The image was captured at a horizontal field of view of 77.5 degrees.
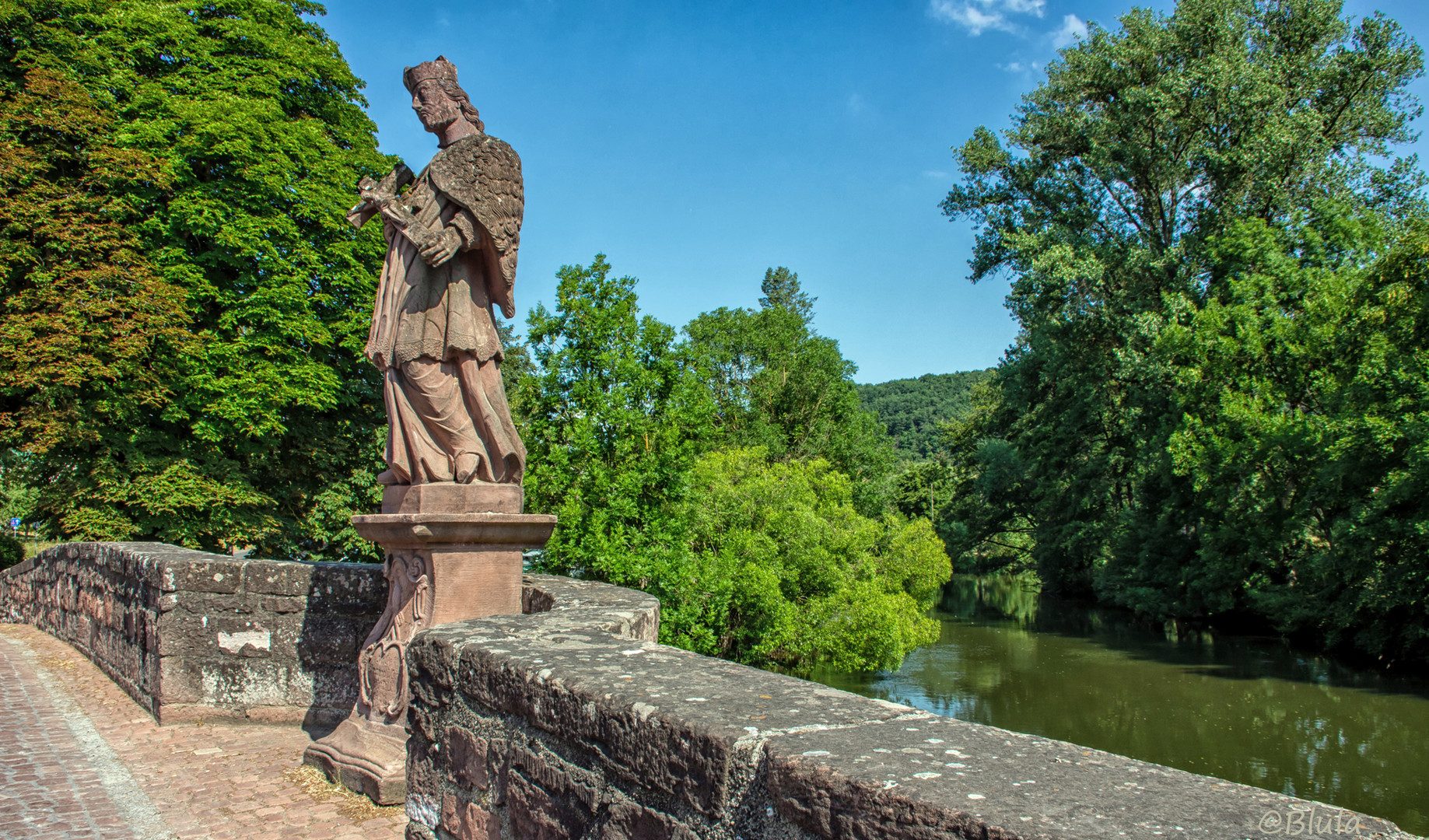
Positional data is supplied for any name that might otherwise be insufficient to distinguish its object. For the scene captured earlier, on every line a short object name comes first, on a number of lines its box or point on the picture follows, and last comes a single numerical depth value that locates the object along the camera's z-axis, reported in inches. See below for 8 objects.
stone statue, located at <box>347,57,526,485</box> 169.8
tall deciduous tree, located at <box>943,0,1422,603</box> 762.2
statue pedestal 162.1
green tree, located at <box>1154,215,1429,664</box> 615.8
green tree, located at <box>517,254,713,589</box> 503.8
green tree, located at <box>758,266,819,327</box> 1781.5
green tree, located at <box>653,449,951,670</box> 540.7
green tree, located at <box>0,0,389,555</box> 476.4
